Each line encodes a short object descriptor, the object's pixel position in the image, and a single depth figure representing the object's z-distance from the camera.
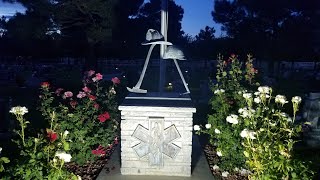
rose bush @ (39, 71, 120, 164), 2.98
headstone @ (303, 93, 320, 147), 3.96
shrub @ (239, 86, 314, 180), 1.79
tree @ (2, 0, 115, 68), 9.10
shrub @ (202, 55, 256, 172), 2.85
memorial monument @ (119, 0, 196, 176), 2.69
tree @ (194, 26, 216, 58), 19.28
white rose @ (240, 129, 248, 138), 1.91
